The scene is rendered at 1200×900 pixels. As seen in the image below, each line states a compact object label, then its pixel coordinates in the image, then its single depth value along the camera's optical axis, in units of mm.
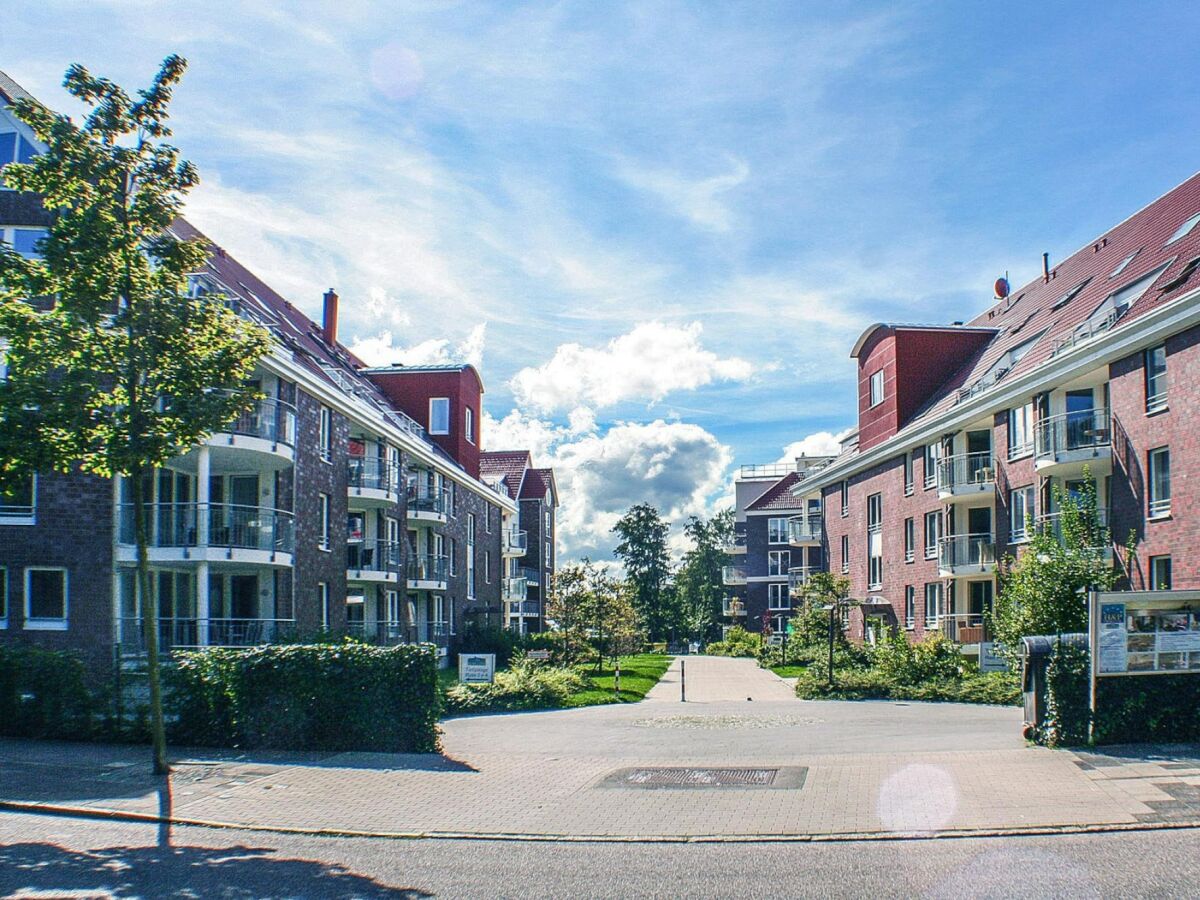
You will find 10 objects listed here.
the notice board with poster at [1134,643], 12422
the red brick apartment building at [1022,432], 22141
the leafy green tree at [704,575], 86812
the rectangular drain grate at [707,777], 11789
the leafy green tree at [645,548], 94019
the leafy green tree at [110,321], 11414
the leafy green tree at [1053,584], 20031
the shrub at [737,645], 60875
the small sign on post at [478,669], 23750
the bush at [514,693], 22562
